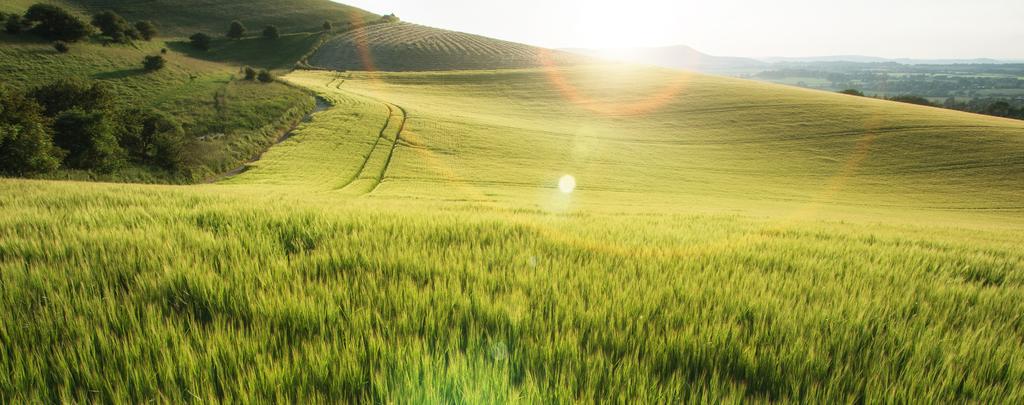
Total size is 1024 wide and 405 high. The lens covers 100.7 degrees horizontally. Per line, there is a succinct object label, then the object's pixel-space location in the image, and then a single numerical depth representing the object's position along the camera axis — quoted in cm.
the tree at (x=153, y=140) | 3125
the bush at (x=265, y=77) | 5447
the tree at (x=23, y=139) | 2189
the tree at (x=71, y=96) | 3078
